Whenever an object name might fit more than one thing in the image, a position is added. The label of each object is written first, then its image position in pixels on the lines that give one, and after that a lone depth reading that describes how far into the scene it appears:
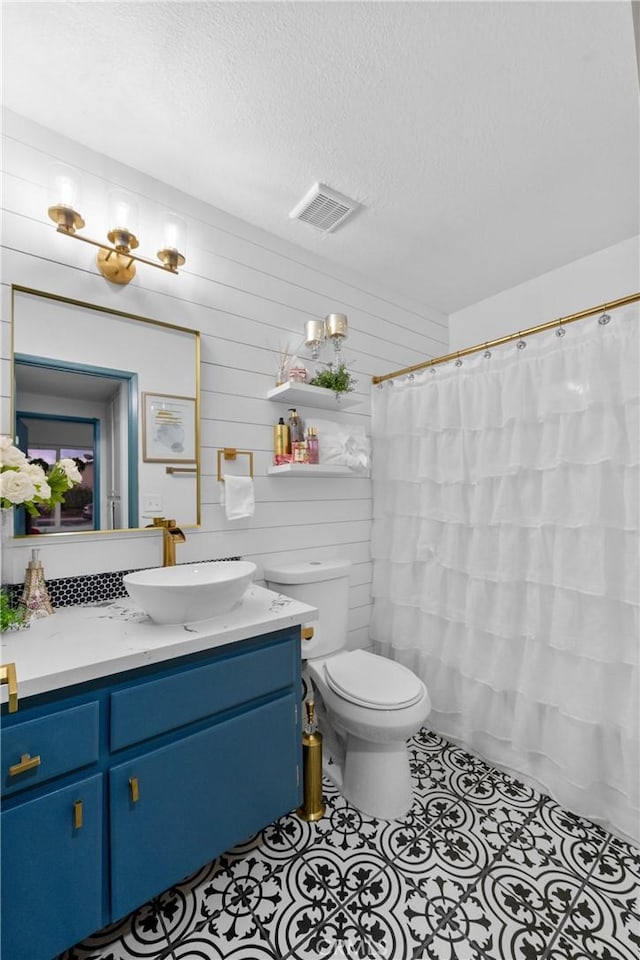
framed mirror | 1.43
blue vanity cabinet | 0.96
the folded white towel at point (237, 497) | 1.82
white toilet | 1.55
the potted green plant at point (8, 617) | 1.19
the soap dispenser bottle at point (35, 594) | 1.33
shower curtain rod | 1.47
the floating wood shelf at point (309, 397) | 1.93
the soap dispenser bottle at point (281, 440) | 2.01
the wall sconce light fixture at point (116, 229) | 1.39
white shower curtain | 1.53
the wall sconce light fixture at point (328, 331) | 2.02
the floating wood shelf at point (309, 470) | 1.93
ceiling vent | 1.78
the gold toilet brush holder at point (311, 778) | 1.59
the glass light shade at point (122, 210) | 1.51
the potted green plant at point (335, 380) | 2.09
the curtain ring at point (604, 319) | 1.54
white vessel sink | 1.20
